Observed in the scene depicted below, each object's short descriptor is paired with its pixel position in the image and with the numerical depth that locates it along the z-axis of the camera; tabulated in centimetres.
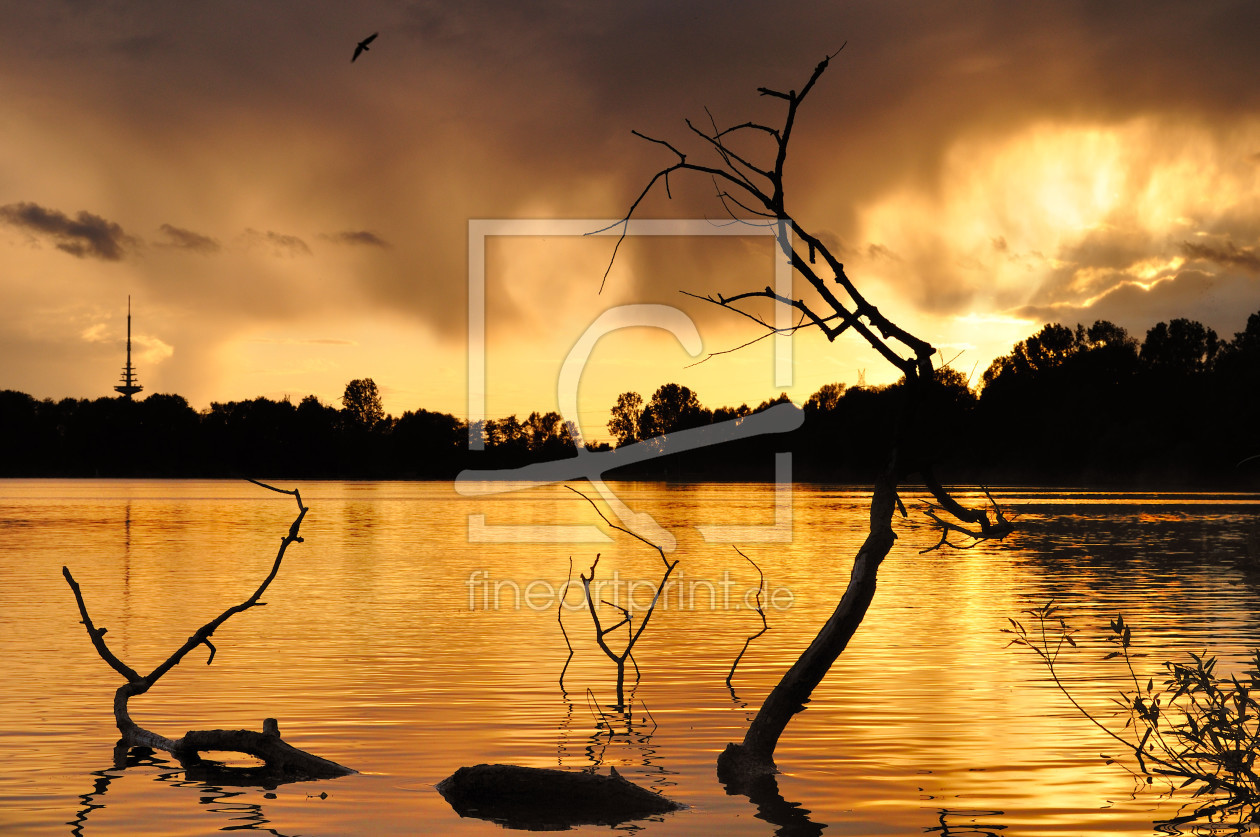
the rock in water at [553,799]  1186
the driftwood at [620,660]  1507
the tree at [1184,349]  17775
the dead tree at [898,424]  1060
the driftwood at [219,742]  1294
